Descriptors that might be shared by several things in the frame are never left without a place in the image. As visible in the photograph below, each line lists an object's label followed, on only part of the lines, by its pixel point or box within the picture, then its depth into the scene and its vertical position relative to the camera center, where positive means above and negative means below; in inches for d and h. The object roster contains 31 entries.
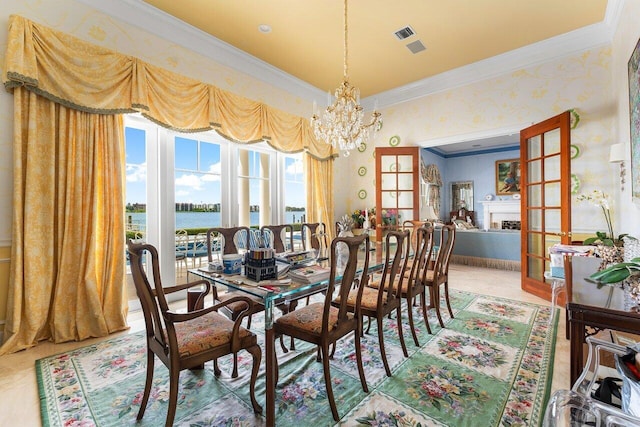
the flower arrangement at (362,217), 210.1 -4.1
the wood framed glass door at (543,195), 128.6 +7.6
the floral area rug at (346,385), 61.4 -44.5
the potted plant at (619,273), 47.8 -11.0
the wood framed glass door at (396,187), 192.2 +17.3
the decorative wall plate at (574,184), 138.5 +12.7
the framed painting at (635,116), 83.2 +29.3
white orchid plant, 95.9 -3.0
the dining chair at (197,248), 144.6 -18.0
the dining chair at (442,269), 105.9 -23.1
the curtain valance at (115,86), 88.8 +49.6
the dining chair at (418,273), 92.7 -21.3
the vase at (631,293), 48.1 -15.2
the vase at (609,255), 73.6 -12.8
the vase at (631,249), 69.3 -10.4
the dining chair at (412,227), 156.9 -9.8
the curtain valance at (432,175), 289.4 +38.9
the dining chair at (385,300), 75.6 -26.5
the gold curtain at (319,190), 190.5 +15.1
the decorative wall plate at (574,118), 138.3 +44.9
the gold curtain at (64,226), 90.4 -4.0
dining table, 58.2 -17.7
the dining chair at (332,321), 60.9 -26.6
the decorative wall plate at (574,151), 138.6 +29.0
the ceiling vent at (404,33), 129.7 +83.9
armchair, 52.4 -26.4
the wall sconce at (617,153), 107.0 +21.5
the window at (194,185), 127.3 +15.1
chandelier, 109.7 +36.5
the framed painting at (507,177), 300.8 +36.5
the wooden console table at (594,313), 48.2 -18.7
